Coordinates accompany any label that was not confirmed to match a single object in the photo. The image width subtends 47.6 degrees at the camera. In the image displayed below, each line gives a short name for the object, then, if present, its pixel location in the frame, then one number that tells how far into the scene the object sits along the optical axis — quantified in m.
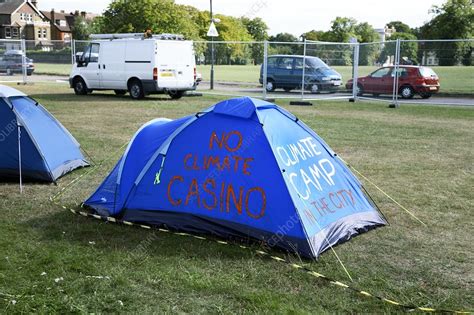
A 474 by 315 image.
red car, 19.44
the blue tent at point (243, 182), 5.11
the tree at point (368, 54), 20.42
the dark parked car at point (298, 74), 20.34
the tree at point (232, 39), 24.56
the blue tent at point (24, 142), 7.19
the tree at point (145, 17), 39.12
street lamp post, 23.87
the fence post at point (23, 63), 25.64
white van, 18.36
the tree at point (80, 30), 75.56
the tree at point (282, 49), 21.56
